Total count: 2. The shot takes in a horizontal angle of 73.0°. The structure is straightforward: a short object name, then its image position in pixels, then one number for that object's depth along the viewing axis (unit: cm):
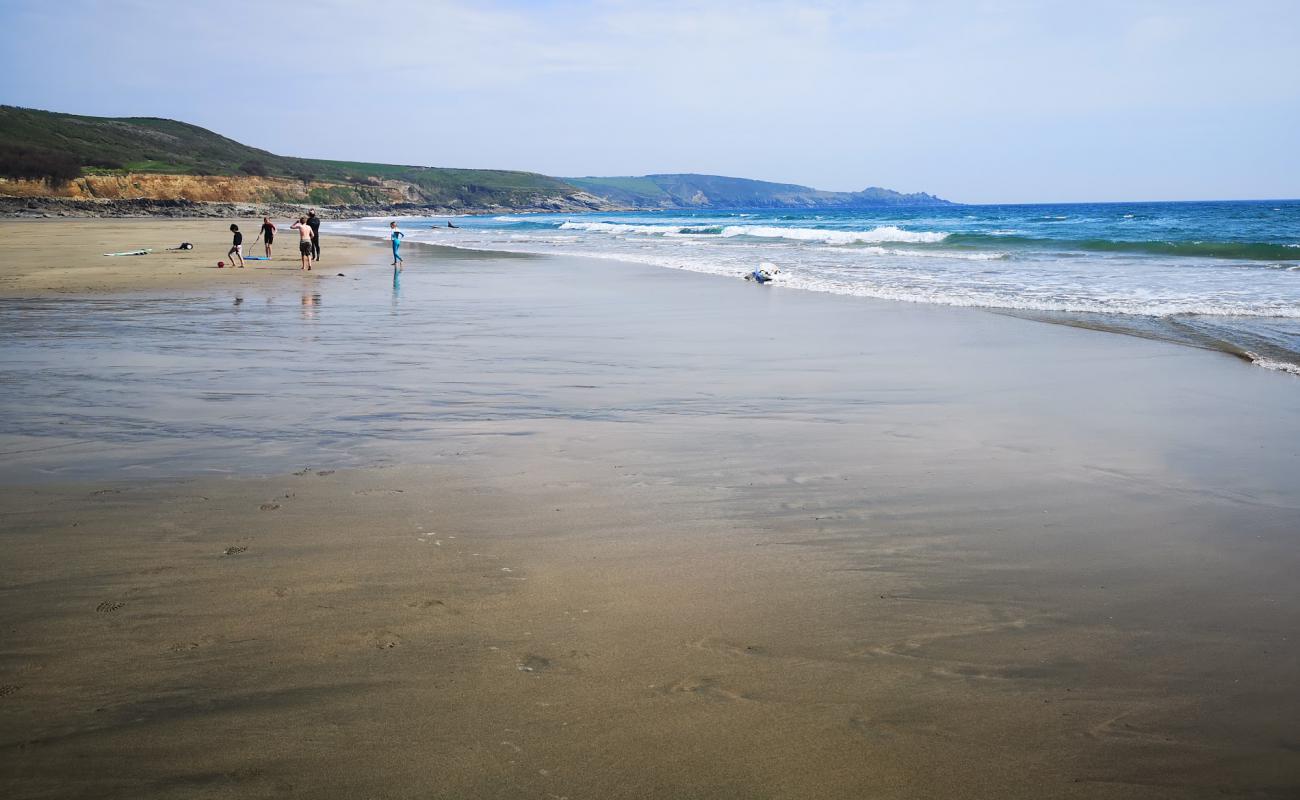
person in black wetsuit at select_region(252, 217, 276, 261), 2695
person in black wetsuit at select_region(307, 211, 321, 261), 2547
